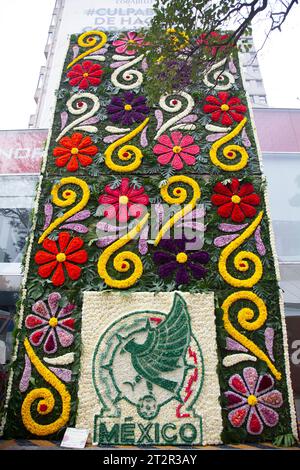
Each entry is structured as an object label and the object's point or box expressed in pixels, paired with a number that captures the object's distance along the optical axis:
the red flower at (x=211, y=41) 3.78
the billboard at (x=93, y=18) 11.12
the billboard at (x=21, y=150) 5.96
